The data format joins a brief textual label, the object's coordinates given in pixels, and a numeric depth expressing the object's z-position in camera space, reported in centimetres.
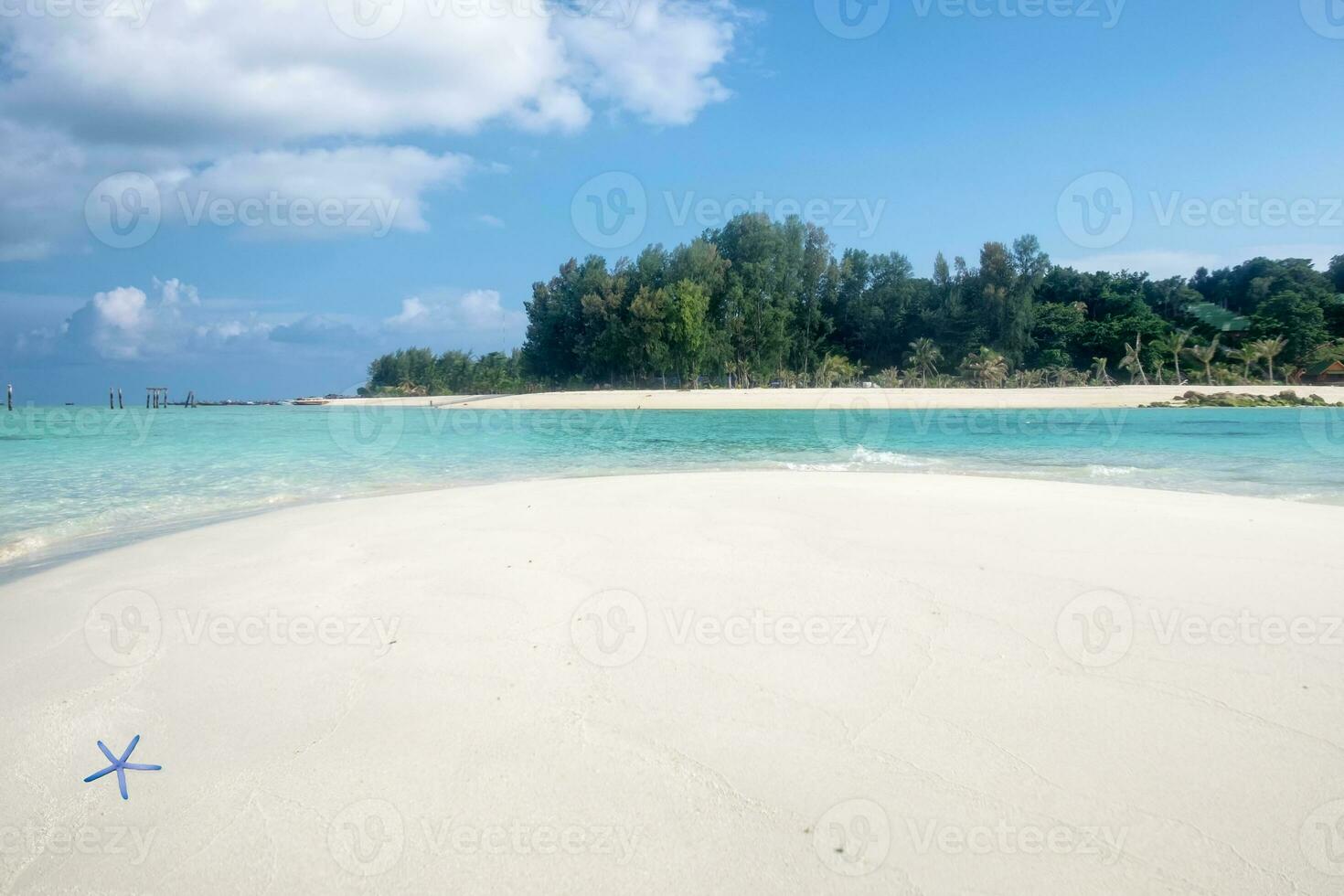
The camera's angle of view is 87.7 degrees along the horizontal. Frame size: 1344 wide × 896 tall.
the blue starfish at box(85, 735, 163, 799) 229
